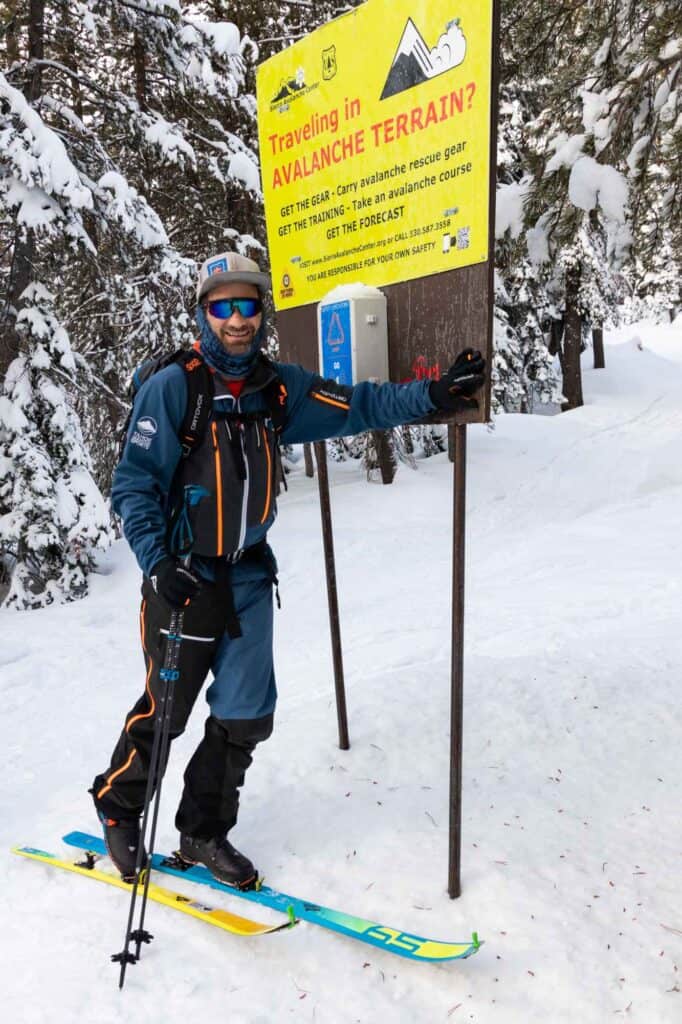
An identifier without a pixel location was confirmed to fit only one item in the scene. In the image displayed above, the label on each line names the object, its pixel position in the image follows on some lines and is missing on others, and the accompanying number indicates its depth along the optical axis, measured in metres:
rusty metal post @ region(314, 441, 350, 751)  4.38
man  3.11
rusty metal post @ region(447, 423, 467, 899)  3.23
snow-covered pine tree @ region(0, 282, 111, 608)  8.64
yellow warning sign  3.10
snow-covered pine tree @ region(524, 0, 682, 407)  4.05
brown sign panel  3.18
